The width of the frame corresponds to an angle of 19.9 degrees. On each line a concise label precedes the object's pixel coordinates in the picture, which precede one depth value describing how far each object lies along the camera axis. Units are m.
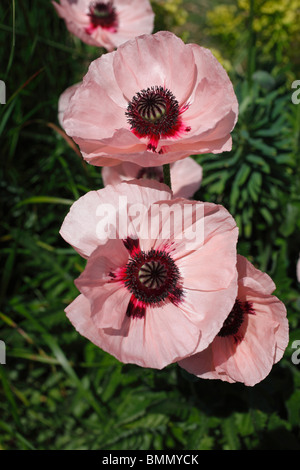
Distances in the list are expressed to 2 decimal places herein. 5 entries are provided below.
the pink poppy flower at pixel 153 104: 0.54
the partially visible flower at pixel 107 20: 0.72
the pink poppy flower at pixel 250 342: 0.56
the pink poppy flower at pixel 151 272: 0.53
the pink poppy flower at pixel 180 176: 0.65
